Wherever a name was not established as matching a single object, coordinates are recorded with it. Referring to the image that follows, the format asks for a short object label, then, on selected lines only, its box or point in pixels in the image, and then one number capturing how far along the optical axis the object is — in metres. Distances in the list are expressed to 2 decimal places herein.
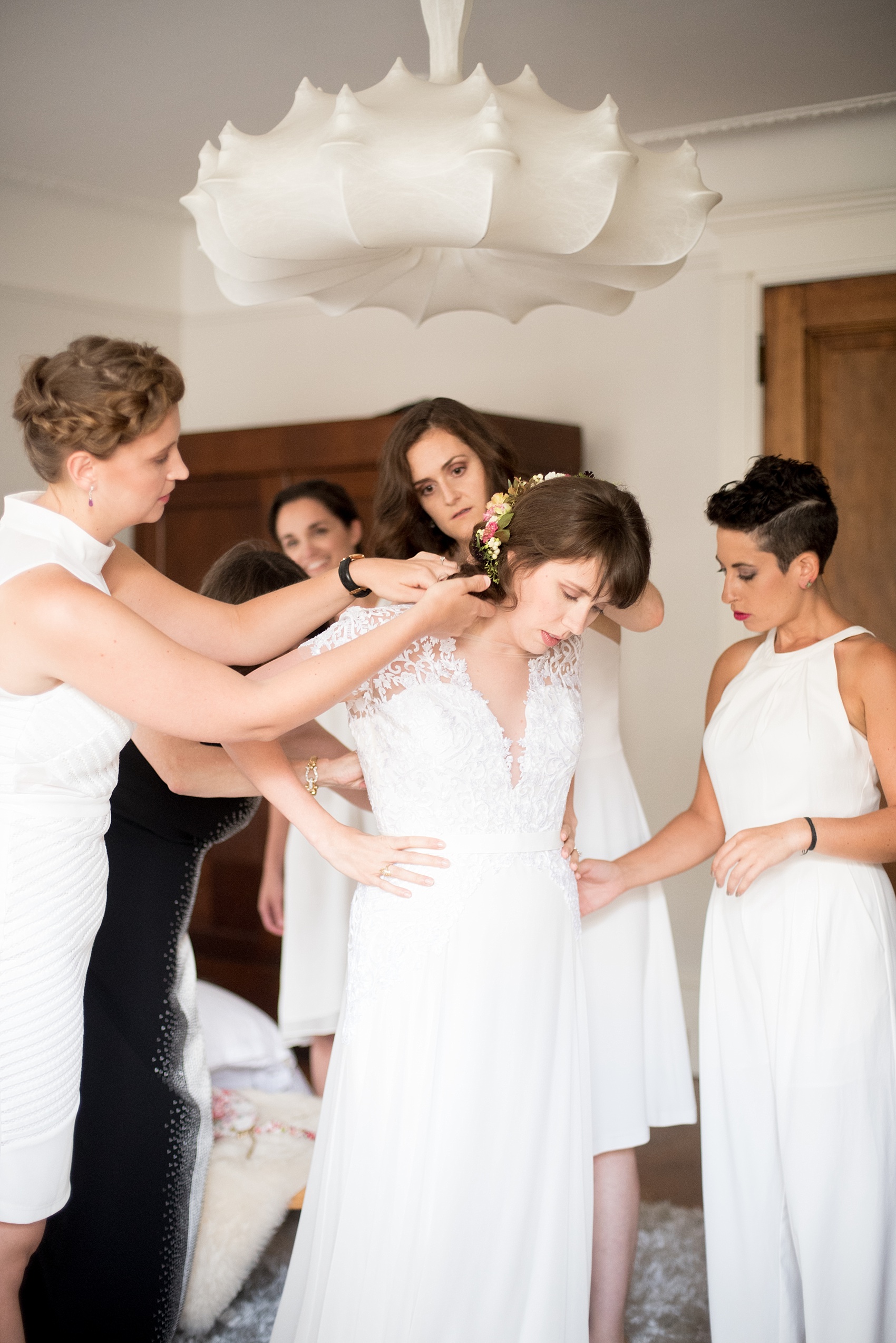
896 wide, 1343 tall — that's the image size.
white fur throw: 2.38
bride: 1.75
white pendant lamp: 1.53
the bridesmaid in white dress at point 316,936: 3.13
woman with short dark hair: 2.01
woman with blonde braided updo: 1.59
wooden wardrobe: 4.33
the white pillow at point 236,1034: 2.95
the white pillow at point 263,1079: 2.99
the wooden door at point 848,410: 3.89
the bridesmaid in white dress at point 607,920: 2.25
